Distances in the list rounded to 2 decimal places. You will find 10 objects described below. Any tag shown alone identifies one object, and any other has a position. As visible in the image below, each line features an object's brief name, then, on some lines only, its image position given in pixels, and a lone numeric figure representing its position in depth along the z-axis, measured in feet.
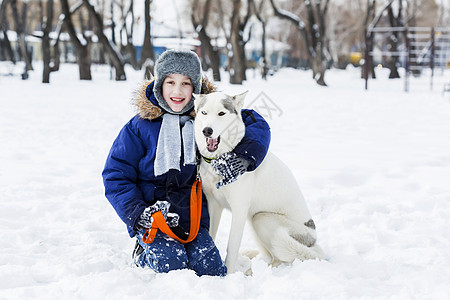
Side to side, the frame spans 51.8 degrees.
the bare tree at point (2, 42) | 53.42
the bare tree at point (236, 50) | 66.49
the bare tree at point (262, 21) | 80.00
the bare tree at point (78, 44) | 62.03
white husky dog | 9.36
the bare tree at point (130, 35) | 105.27
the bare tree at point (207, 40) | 73.05
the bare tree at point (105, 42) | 63.72
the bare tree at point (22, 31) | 67.49
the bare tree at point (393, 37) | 79.66
